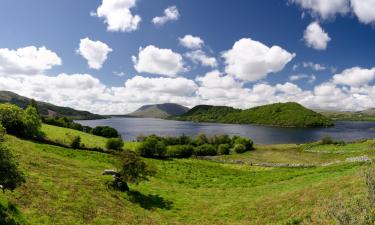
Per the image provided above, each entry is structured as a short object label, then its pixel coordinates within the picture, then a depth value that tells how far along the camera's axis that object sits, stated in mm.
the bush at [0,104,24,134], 77938
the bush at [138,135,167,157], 99312
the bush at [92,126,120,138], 155375
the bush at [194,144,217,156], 123188
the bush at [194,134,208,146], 140625
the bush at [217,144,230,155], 126688
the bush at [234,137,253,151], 134375
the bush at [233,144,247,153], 127569
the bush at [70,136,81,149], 84938
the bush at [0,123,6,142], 20844
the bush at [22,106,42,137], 80562
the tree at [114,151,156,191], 37094
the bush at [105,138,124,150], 98544
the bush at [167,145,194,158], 109925
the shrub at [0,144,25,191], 18891
